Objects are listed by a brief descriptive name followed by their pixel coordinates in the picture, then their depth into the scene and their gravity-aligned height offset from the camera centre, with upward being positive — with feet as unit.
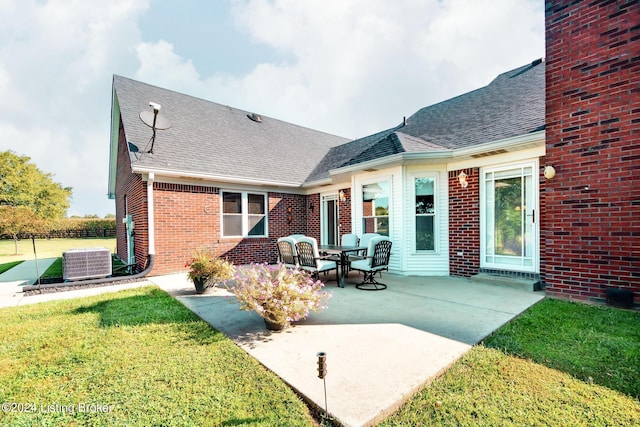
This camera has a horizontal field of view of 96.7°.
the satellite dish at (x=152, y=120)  25.83 +8.91
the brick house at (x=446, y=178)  14.66 +2.90
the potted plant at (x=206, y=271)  18.79 -3.78
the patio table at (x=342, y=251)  20.48 -2.86
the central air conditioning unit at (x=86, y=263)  22.15 -3.72
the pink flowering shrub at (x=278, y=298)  11.80 -3.57
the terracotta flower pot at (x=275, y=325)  12.09 -4.79
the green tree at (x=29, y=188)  77.56 +8.59
